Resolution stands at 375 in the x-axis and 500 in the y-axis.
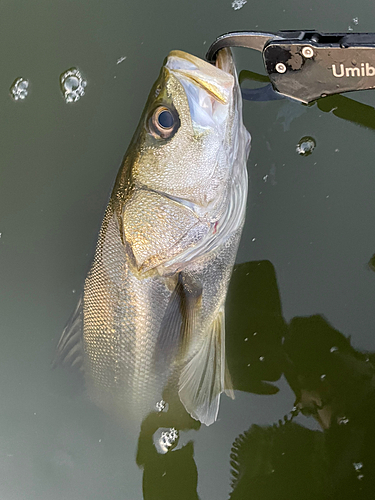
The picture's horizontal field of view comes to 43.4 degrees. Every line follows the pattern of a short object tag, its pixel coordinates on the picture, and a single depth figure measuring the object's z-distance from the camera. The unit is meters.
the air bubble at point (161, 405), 0.29
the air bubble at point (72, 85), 0.34
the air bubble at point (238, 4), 0.32
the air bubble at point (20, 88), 0.34
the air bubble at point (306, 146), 0.31
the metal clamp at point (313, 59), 0.22
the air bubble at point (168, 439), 0.32
